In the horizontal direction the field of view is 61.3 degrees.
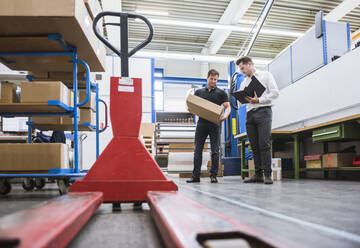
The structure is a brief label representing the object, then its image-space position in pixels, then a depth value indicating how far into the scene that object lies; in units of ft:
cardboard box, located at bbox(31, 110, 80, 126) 12.39
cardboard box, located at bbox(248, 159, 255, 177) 18.84
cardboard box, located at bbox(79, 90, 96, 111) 13.32
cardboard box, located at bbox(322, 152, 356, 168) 15.29
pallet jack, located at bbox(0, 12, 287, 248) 2.45
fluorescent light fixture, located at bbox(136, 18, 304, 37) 29.27
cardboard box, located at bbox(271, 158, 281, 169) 16.11
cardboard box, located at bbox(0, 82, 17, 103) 9.61
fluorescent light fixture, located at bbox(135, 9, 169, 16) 31.64
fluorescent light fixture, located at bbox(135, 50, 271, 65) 35.65
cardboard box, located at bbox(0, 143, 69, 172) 9.48
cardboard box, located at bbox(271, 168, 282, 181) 16.10
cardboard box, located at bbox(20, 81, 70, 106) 9.33
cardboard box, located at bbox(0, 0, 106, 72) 8.48
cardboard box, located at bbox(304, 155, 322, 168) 16.92
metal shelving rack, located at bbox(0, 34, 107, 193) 9.17
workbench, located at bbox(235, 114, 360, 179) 14.14
